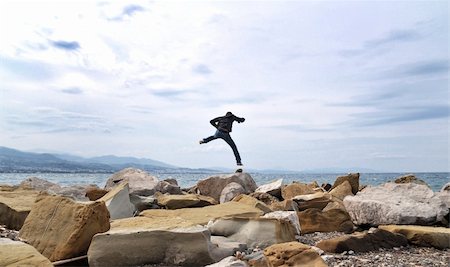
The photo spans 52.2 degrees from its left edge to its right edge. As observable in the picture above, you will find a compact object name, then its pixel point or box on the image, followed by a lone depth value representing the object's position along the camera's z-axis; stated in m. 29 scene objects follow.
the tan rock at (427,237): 5.58
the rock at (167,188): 9.68
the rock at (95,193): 8.37
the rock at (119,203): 6.73
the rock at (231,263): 3.73
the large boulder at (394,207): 6.55
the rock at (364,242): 5.05
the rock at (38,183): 10.68
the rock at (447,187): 9.94
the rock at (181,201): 7.43
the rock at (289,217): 5.81
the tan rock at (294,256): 4.06
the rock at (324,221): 6.49
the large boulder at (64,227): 4.80
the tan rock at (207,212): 6.00
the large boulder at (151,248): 4.49
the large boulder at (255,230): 5.25
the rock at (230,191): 8.88
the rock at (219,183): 9.73
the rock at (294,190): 9.11
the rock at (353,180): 10.54
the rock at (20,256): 3.51
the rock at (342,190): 9.40
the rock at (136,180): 9.16
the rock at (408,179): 10.02
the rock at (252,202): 6.87
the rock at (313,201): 7.80
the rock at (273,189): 9.41
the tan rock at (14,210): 6.39
